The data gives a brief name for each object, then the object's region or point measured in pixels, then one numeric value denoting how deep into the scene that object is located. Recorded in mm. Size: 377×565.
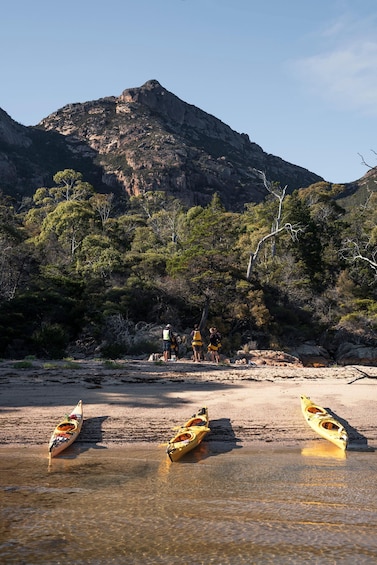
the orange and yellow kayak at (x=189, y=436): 8556
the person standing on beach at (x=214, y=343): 18797
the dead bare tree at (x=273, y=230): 34719
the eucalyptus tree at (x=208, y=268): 28125
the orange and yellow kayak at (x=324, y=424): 9359
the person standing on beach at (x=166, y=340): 18250
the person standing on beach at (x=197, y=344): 18750
